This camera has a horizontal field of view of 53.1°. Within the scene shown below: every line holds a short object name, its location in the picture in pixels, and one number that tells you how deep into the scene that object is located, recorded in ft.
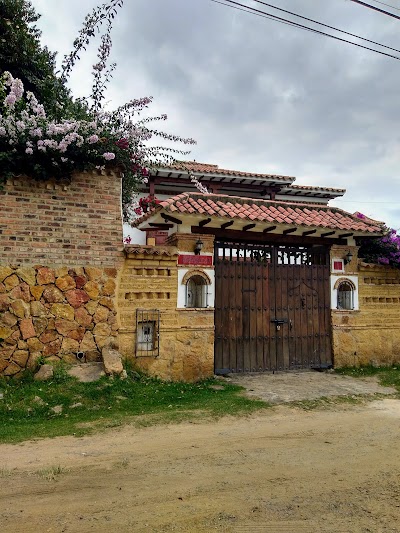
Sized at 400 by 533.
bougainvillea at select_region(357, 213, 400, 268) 28.78
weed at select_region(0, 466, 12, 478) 11.10
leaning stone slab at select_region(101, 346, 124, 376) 20.03
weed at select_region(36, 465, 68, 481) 10.88
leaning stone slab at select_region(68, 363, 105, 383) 19.37
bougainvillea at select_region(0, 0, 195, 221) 20.54
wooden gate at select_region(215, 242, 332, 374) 25.05
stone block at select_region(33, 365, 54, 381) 19.19
